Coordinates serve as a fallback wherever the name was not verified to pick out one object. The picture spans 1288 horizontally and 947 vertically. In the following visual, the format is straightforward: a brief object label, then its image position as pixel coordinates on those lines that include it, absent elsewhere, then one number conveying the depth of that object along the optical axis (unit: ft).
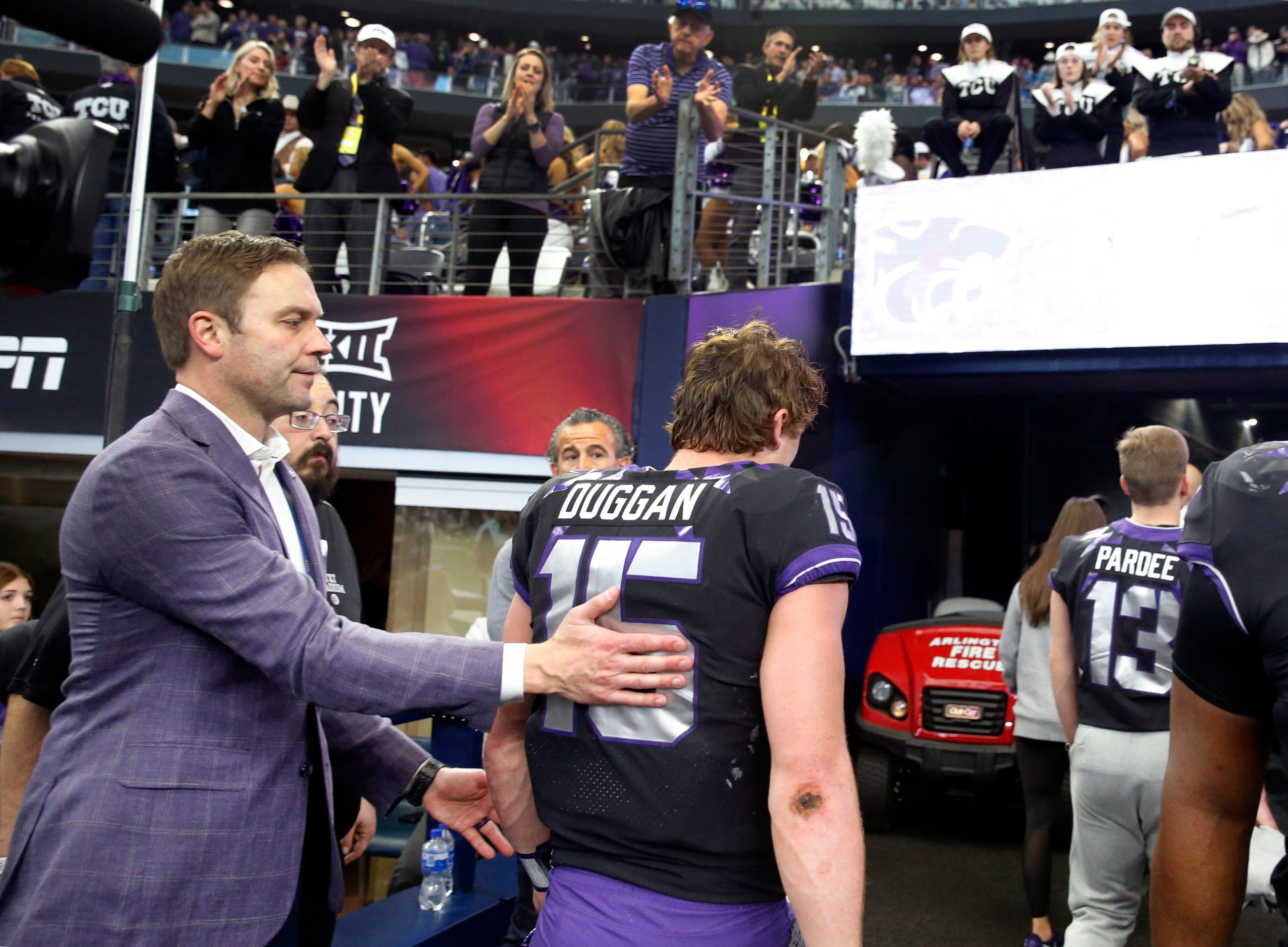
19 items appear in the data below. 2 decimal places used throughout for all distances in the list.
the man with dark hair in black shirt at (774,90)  33.94
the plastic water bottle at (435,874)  9.92
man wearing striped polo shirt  26.14
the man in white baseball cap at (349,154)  29.19
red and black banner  28.32
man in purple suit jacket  5.85
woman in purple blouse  29.19
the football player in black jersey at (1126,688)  12.92
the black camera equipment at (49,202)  4.19
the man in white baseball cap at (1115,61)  28.94
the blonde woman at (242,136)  28.66
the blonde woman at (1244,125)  29.01
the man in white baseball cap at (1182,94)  27.43
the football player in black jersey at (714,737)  5.82
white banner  23.07
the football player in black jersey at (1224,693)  4.98
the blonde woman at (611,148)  32.17
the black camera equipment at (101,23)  3.94
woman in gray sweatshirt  16.12
